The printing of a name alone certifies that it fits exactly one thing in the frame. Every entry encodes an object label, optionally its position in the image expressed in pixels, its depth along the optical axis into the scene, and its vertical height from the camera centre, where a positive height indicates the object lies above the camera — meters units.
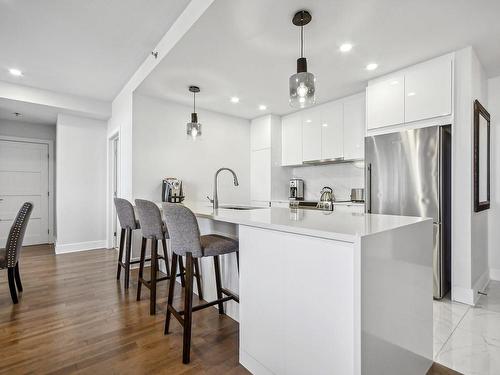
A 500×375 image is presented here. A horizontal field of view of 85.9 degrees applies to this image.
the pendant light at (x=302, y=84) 1.86 +0.73
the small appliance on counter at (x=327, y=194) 4.21 -0.08
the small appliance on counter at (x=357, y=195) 3.93 -0.09
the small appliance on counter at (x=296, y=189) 4.81 +0.00
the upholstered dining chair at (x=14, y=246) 2.42 -0.52
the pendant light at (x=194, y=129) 3.31 +0.75
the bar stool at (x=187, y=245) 1.65 -0.37
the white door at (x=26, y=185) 4.84 +0.08
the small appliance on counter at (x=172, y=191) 3.72 -0.03
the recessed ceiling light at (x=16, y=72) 3.36 +1.50
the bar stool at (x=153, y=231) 2.21 -0.36
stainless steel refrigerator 2.58 +0.08
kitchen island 1.05 -0.48
